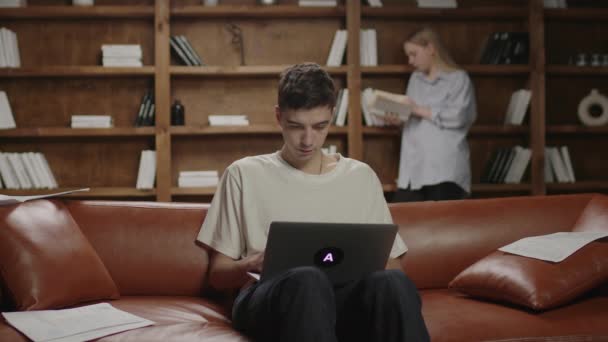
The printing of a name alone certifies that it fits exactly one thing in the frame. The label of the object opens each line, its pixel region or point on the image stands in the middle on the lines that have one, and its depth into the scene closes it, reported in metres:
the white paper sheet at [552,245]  1.98
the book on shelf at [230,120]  4.42
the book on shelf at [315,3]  4.46
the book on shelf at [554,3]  4.66
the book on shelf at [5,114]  4.34
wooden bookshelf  4.41
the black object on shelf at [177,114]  4.43
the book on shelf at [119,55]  4.37
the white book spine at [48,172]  4.36
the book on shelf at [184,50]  4.42
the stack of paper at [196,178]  4.41
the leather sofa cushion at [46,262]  1.90
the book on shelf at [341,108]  4.43
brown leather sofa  1.76
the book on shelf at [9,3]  4.36
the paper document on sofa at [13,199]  2.04
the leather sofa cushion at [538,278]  1.87
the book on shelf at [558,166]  4.66
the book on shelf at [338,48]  4.48
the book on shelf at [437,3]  4.55
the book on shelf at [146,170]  4.38
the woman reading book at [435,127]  4.21
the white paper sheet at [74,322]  1.63
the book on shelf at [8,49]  4.30
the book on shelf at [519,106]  4.59
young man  1.53
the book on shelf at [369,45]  4.50
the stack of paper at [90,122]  4.37
